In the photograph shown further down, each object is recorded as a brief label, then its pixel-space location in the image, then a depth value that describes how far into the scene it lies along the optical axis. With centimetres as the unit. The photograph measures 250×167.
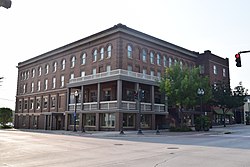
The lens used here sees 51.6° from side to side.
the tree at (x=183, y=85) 3384
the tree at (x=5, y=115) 6068
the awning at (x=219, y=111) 5664
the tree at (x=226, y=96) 5212
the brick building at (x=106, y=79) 3666
